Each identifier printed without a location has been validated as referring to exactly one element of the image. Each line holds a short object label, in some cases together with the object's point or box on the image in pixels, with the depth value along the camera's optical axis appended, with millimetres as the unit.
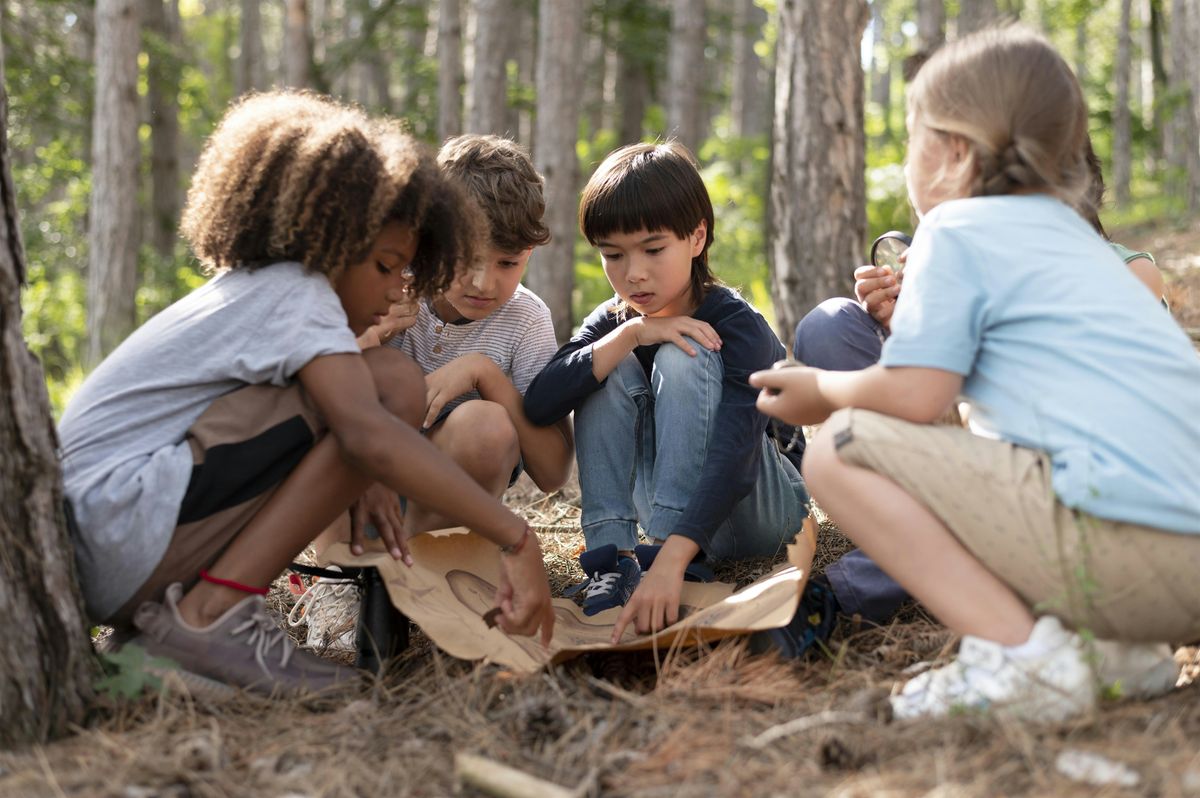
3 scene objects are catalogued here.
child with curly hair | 2035
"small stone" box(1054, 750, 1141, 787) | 1517
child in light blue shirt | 1774
